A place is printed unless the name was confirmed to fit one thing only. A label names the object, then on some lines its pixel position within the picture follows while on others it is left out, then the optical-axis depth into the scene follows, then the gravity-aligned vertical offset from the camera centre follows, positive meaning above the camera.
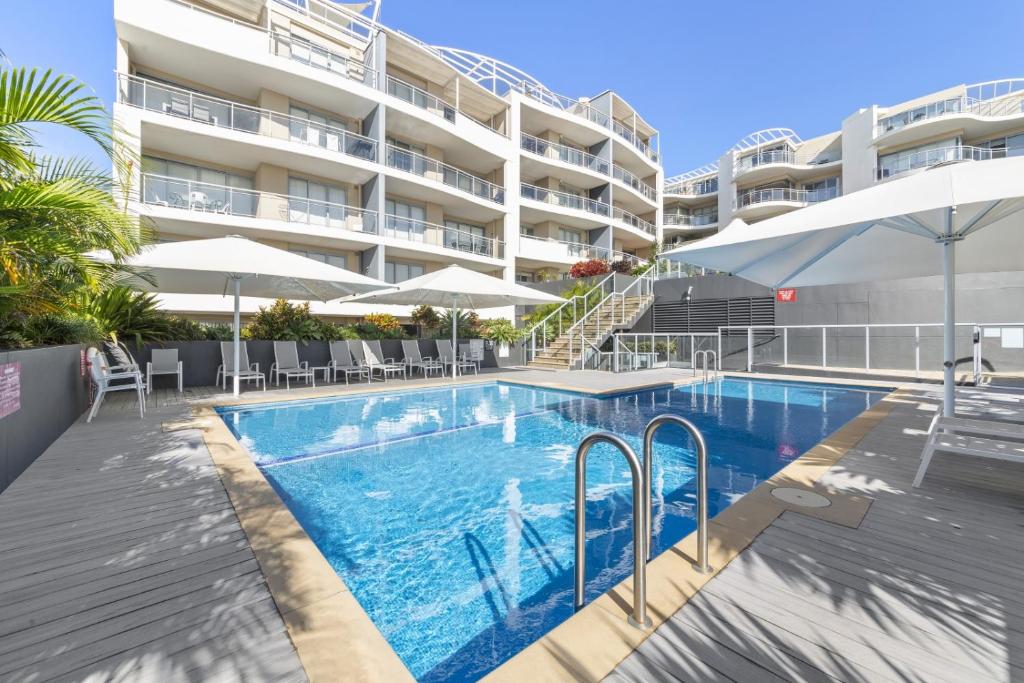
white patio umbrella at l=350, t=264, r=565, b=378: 11.41 +1.31
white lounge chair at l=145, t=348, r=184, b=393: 9.80 -0.50
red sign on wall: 16.22 +1.51
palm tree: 3.33 +1.26
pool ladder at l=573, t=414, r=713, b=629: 2.06 -0.90
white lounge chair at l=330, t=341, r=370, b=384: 12.18 -0.45
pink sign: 3.87 -0.42
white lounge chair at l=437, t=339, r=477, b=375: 14.52 -0.57
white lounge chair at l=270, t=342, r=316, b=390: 11.24 -0.55
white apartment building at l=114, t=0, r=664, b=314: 14.62 +8.51
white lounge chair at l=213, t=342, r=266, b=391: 10.26 -0.58
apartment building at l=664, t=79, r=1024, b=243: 26.05 +12.47
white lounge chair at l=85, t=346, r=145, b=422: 6.57 -0.51
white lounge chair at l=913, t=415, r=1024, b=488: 3.38 -0.91
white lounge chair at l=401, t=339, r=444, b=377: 13.59 -0.67
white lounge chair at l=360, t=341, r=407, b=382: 11.90 -0.64
